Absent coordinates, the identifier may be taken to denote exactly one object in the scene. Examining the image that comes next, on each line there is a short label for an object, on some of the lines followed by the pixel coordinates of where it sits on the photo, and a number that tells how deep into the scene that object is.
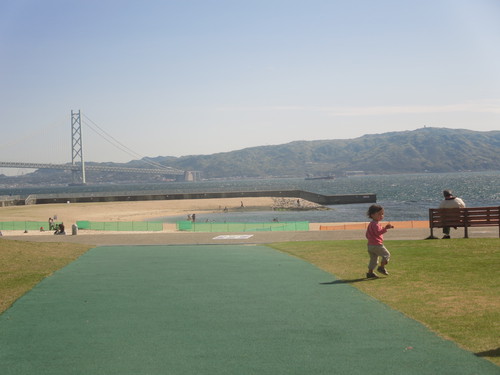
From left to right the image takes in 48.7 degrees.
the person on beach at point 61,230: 29.05
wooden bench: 17.67
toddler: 10.92
